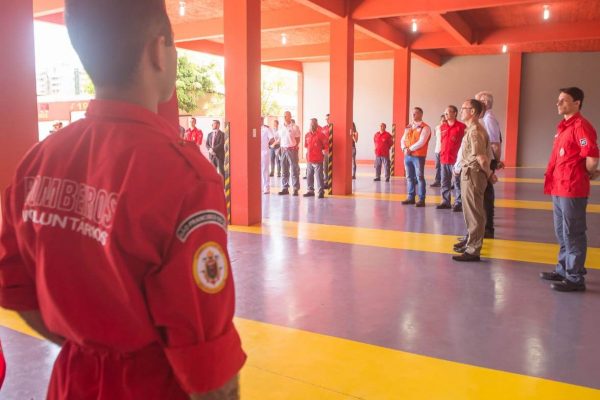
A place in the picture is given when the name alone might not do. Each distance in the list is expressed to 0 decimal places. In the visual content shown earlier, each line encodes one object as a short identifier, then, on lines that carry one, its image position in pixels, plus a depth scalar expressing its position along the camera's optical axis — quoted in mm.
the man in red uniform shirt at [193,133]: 14083
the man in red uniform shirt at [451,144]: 9078
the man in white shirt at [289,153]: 12039
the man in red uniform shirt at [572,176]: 4574
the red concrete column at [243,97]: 8117
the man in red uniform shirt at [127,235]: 948
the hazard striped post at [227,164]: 8336
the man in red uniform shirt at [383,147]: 14414
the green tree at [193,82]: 23812
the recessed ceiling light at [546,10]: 12359
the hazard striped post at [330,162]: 12008
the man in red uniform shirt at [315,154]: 11570
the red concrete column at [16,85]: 3895
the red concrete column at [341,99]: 11828
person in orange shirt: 9906
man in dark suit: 10852
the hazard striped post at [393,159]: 16750
